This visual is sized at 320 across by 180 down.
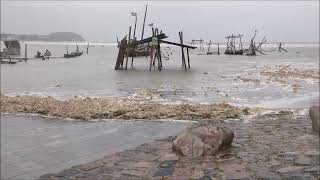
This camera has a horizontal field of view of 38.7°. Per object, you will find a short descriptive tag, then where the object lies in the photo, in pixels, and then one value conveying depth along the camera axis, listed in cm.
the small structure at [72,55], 5985
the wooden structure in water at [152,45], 3084
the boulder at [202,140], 776
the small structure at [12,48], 6084
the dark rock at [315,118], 912
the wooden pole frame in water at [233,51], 7007
